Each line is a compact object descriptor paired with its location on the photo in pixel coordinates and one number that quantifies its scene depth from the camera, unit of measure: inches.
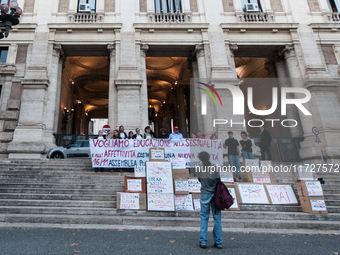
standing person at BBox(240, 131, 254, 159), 365.2
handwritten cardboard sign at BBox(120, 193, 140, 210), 238.8
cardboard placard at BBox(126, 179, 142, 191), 249.0
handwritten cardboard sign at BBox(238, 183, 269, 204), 252.8
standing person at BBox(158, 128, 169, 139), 371.6
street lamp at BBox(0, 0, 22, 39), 310.8
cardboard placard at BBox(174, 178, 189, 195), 242.1
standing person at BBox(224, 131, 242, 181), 347.6
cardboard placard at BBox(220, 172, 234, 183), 274.8
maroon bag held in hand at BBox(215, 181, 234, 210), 153.6
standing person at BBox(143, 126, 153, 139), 376.1
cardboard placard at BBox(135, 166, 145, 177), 255.7
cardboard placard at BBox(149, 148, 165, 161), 261.6
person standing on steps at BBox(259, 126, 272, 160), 412.2
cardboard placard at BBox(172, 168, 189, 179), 251.8
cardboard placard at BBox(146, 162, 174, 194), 244.2
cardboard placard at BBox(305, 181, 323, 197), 238.1
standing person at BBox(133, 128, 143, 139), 381.5
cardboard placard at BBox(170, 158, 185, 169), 267.3
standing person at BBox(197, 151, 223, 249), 157.4
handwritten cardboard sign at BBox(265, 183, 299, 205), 253.4
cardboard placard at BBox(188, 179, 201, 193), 253.1
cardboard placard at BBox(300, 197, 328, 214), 232.0
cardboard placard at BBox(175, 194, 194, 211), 238.8
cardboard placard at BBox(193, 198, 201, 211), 238.6
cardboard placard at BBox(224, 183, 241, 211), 241.6
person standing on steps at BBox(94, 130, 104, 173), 354.5
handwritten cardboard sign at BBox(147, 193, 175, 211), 236.4
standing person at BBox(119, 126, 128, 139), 380.9
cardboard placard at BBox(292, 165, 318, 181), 245.8
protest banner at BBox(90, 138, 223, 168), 352.2
